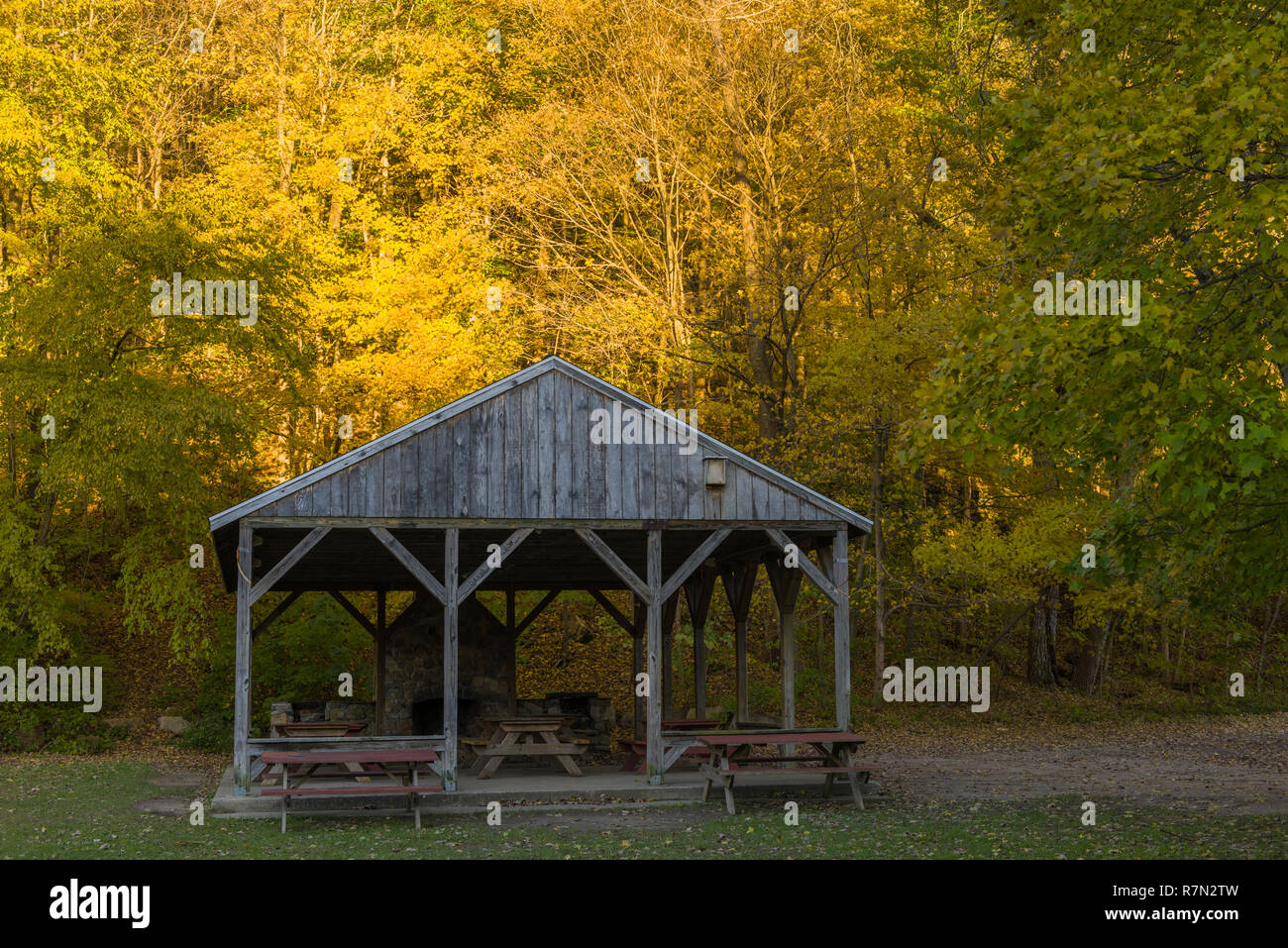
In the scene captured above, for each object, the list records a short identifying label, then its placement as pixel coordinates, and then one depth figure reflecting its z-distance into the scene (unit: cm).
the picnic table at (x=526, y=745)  1506
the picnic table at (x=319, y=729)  1617
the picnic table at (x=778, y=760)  1366
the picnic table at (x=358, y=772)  1249
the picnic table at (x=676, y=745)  1442
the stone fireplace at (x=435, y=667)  1920
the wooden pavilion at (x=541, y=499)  1359
